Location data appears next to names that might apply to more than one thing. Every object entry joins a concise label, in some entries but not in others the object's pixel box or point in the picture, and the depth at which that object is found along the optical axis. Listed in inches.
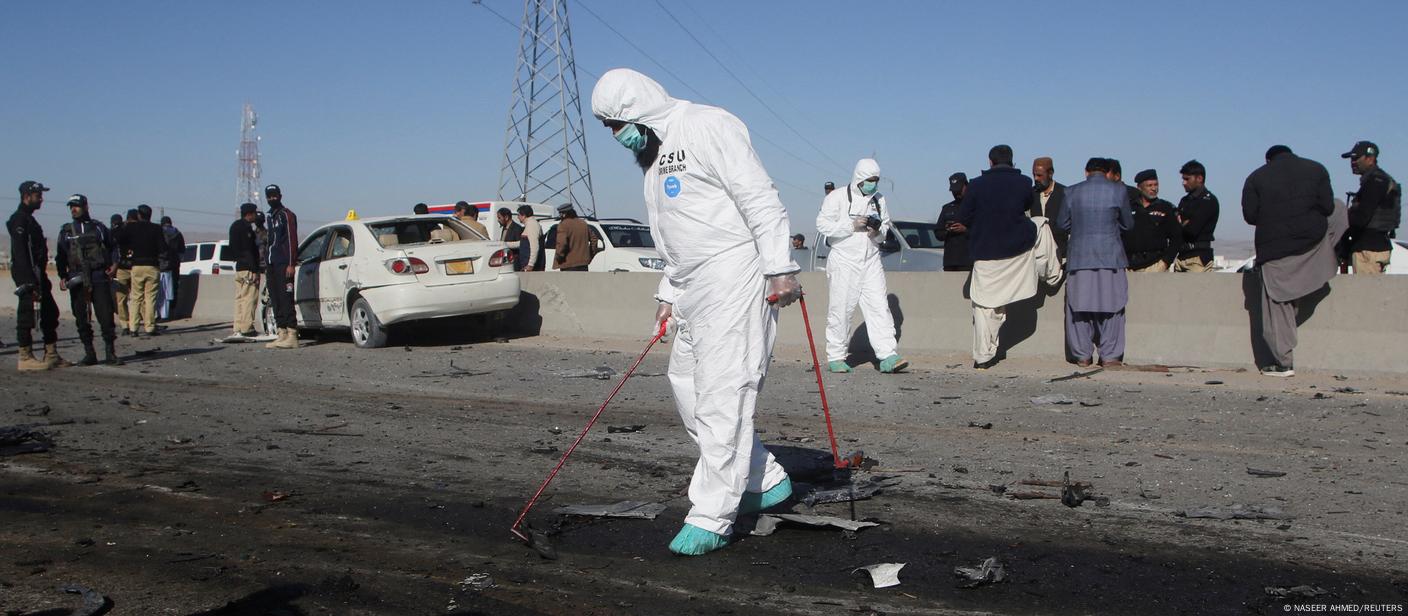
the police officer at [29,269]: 448.8
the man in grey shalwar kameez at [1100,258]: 406.9
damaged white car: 534.3
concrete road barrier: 374.6
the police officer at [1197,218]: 451.5
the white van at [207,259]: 1243.2
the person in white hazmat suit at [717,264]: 170.6
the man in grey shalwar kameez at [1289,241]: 370.0
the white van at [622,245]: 725.9
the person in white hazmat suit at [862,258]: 407.5
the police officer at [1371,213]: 410.9
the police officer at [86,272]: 490.9
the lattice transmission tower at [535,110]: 1550.2
